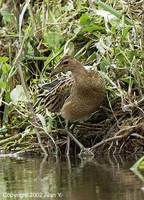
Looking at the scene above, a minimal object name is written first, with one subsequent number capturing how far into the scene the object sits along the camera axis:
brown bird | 18.22
